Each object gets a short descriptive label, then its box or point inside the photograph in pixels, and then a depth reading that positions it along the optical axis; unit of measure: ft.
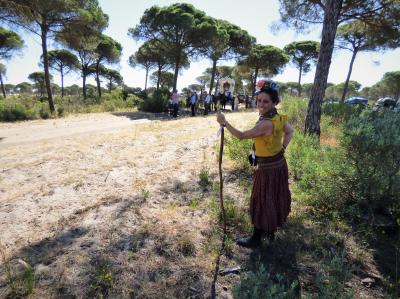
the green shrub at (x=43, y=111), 43.19
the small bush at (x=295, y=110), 29.41
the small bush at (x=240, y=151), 17.79
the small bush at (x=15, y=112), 38.42
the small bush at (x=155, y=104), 59.06
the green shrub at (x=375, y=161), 11.38
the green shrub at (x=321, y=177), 13.50
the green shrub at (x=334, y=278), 6.30
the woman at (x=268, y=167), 9.47
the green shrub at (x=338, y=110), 35.10
